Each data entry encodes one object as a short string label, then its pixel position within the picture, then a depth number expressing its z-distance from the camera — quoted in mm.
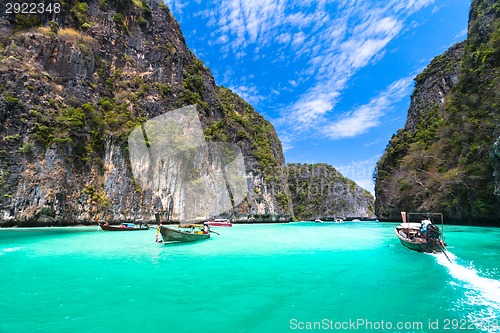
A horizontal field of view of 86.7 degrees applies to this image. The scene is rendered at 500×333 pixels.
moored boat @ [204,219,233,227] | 41062
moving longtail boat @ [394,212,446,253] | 12250
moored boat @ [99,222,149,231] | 29092
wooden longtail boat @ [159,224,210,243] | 16641
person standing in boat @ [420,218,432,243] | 12344
